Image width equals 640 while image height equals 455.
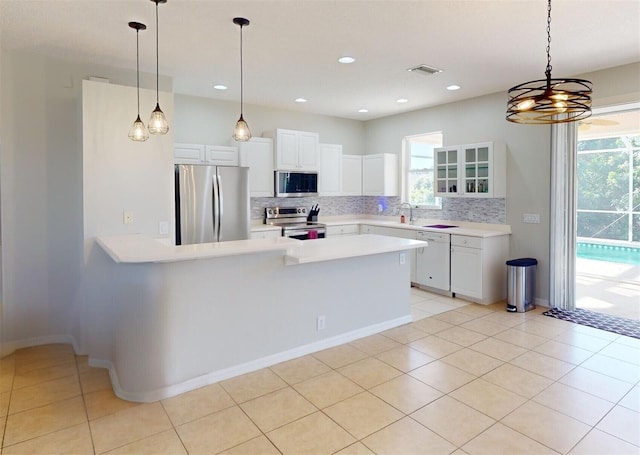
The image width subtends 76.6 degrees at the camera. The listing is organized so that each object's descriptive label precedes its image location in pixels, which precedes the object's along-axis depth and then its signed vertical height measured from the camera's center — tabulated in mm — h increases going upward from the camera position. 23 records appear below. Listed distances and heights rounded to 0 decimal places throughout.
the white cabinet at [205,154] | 5102 +790
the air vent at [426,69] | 4281 +1559
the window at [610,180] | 8078 +715
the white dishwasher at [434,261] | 5520 -656
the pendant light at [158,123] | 2914 +659
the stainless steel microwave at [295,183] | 5992 +476
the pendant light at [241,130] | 3150 +664
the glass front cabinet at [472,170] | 5297 +605
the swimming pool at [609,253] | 8305 -834
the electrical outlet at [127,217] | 3803 -19
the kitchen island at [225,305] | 2826 -727
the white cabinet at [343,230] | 6555 -250
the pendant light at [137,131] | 3059 +635
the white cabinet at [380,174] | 6859 +694
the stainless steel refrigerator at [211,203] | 4629 +137
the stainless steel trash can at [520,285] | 4875 -857
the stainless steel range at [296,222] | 5938 -111
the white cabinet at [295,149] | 5930 +986
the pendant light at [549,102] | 2369 +679
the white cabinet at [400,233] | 5974 -281
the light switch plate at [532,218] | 5086 -47
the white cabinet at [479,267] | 5109 -680
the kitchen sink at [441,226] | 5992 -173
